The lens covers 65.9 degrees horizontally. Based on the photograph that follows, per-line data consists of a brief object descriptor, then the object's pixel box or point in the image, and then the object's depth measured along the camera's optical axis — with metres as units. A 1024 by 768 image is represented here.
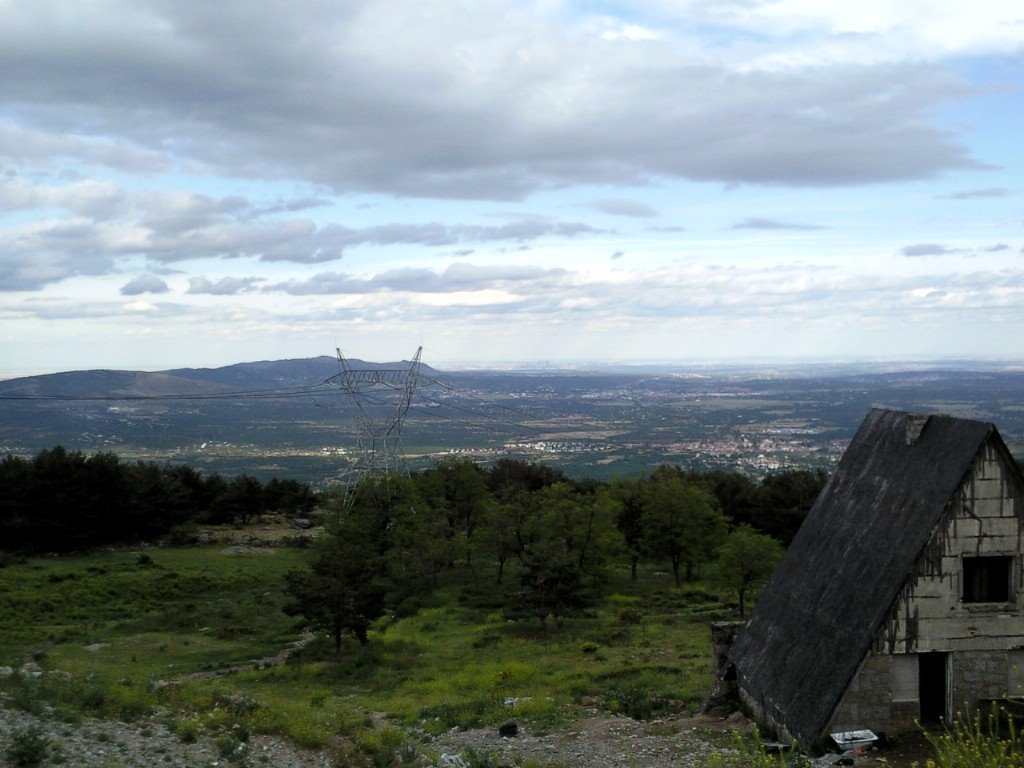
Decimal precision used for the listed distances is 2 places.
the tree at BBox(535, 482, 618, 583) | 42.25
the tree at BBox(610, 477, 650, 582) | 52.28
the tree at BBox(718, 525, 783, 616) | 35.59
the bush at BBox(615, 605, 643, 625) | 35.31
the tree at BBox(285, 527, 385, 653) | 30.09
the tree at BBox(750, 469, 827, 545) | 57.03
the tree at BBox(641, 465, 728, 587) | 45.94
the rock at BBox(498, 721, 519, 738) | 18.48
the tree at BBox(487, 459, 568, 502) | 68.00
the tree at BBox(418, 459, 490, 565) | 54.19
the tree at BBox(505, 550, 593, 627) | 33.81
